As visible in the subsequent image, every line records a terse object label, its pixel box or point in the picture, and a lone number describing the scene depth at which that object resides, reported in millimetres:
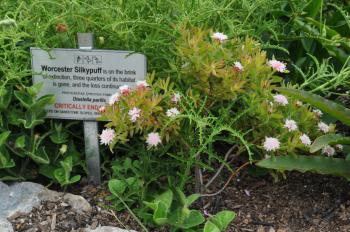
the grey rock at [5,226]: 1611
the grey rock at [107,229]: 1600
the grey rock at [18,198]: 1684
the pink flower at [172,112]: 1540
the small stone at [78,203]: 1714
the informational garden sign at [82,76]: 1742
